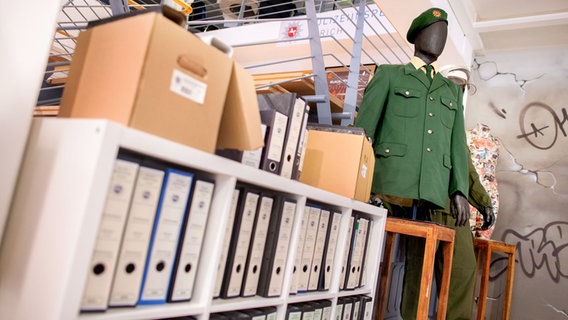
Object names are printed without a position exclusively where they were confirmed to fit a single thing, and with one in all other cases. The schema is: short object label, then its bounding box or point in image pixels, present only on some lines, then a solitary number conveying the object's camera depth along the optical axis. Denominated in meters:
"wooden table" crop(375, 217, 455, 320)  1.75
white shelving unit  0.73
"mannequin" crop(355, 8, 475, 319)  1.97
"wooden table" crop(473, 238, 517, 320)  2.95
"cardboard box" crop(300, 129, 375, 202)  1.56
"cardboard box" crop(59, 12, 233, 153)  0.84
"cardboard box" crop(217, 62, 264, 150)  1.02
